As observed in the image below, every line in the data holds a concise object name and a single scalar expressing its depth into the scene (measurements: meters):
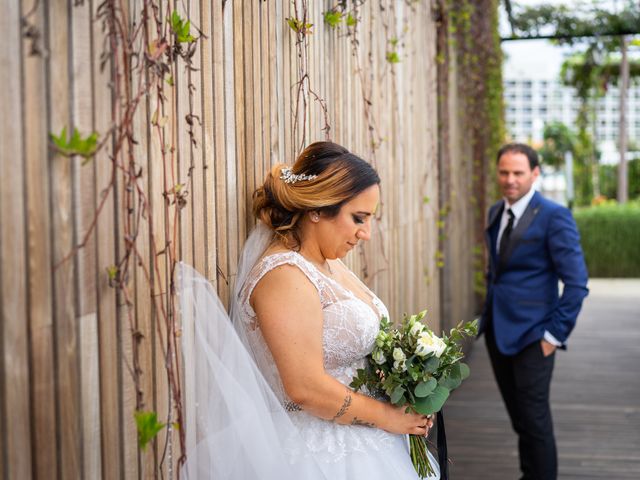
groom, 4.06
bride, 2.07
